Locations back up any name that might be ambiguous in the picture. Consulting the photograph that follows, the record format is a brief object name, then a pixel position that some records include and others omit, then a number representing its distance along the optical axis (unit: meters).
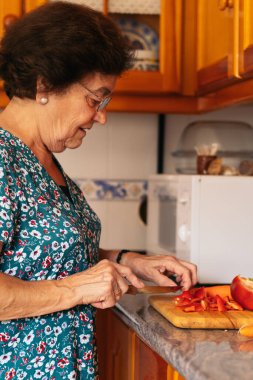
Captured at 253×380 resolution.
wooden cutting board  1.41
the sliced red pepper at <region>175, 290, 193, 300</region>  1.55
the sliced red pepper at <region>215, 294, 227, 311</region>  1.49
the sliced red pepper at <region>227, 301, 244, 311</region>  1.50
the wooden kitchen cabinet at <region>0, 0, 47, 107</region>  2.26
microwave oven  1.99
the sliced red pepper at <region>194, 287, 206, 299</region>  1.57
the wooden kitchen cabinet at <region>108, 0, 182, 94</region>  2.33
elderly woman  1.32
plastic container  2.31
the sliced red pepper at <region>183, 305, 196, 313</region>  1.47
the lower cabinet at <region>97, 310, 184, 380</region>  1.43
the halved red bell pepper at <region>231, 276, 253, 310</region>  1.49
